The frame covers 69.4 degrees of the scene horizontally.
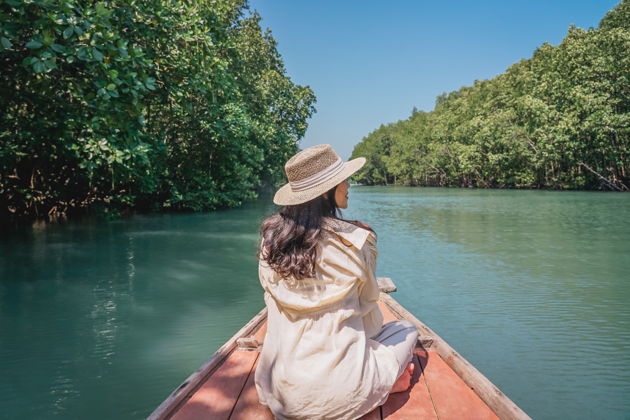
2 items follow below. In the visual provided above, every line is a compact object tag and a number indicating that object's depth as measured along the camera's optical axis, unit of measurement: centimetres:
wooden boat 246
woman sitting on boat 216
